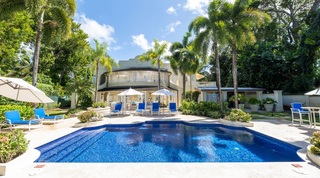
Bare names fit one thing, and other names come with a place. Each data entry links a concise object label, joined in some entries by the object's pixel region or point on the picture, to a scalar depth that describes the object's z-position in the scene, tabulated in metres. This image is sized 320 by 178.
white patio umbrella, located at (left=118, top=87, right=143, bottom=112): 18.61
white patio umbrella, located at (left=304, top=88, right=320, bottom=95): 9.63
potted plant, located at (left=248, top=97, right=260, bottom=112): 21.27
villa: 27.56
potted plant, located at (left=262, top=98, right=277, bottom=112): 20.75
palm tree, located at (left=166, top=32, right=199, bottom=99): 22.41
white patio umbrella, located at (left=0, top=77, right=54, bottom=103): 7.82
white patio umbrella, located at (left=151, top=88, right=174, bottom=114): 18.81
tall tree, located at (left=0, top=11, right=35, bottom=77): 20.12
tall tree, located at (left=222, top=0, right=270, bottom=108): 14.43
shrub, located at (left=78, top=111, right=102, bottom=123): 12.57
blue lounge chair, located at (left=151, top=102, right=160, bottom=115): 18.81
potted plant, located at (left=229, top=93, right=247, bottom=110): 22.86
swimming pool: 6.54
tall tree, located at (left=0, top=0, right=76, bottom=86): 11.96
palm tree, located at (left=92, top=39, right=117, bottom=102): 23.80
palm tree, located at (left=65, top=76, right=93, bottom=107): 20.38
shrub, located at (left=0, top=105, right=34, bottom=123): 11.01
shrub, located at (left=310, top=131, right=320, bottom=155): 5.26
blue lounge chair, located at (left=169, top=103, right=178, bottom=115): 18.39
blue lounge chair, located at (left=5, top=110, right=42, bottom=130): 9.73
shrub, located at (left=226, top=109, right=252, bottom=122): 12.03
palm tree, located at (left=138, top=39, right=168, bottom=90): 22.87
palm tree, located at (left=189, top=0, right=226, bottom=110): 14.92
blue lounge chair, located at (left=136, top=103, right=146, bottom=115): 19.06
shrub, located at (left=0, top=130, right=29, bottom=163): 4.75
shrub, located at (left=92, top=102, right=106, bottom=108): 21.70
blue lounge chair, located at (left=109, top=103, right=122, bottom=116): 18.22
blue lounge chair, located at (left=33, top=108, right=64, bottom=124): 11.59
